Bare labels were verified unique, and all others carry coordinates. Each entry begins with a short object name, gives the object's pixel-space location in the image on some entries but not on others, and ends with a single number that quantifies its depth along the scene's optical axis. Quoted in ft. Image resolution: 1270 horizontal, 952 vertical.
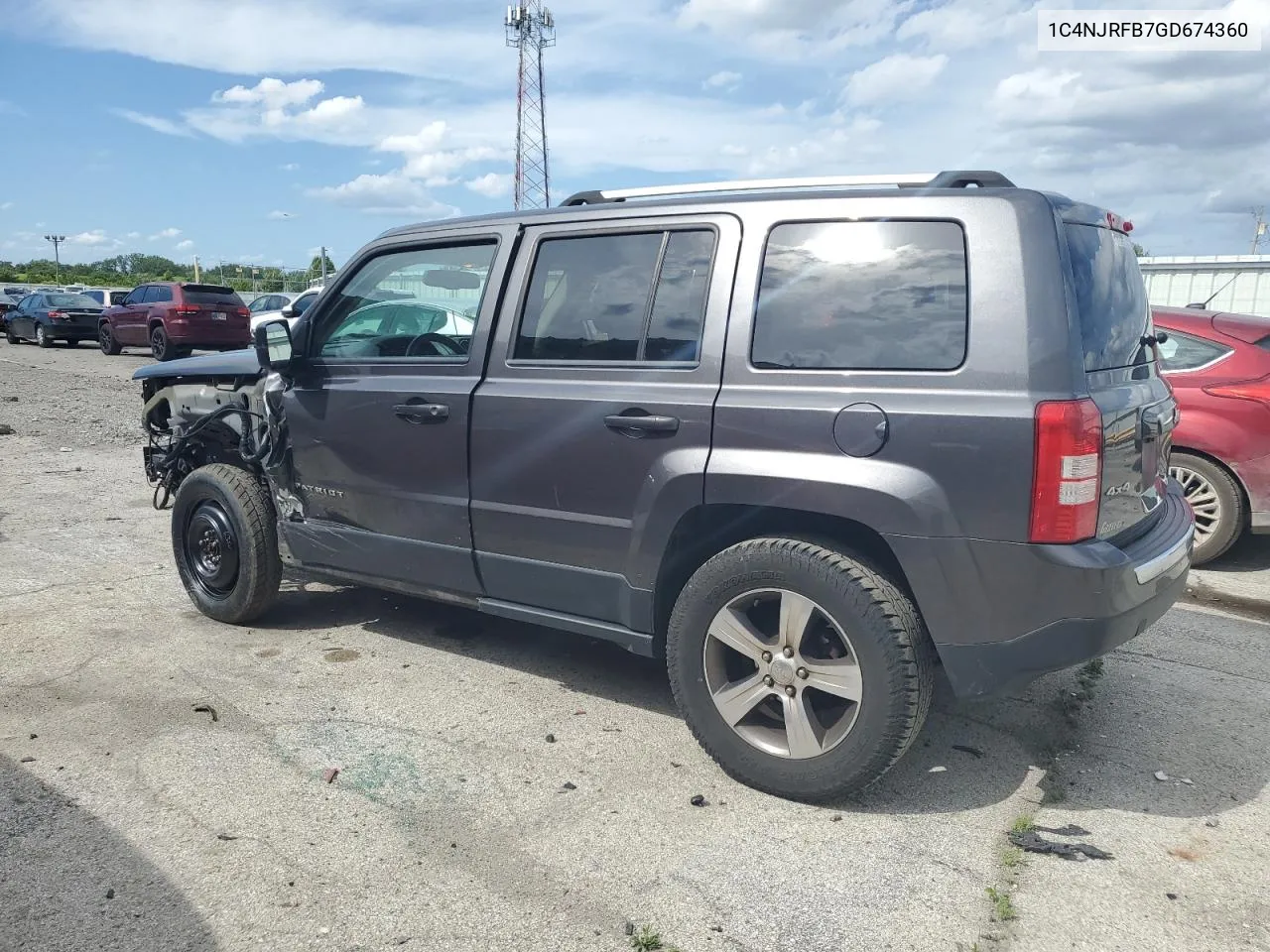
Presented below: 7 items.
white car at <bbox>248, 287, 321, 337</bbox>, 66.48
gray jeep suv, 9.59
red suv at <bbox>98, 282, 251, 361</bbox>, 70.18
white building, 69.25
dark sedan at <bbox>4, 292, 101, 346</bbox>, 82.84
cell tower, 150.00
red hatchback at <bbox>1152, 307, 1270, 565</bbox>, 19.29
